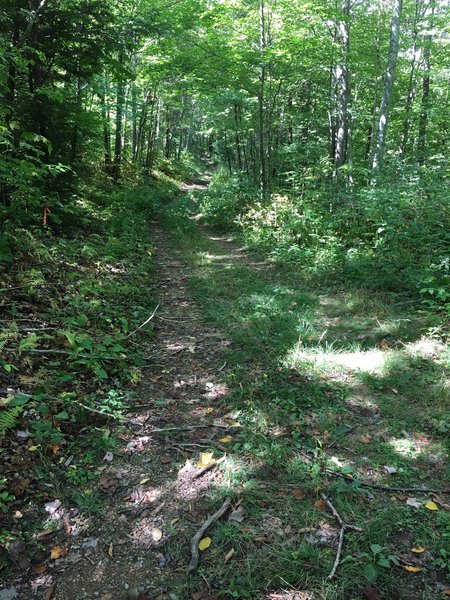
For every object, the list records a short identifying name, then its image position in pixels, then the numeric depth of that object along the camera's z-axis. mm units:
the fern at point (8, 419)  3000
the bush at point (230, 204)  13963
